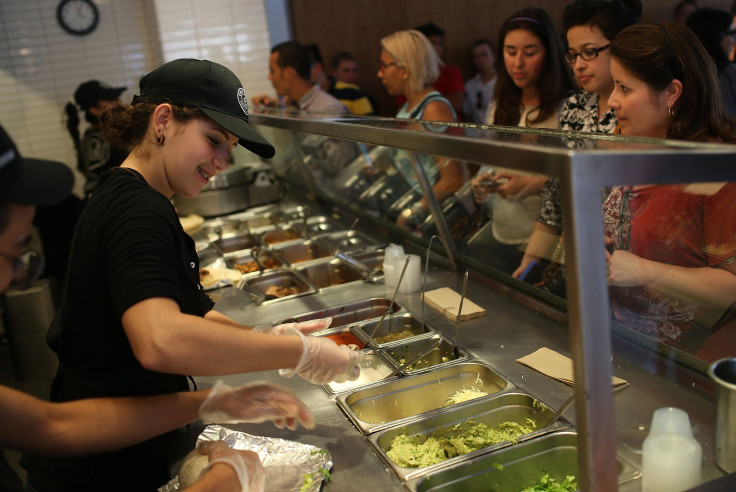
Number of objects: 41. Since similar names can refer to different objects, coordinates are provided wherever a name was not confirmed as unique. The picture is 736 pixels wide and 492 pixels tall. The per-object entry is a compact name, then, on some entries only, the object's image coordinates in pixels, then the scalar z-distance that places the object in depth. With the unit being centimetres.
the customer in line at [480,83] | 679
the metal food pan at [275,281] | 299
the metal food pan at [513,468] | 144
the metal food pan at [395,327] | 237
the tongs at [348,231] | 337
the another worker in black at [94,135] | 483
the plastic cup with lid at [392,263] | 274
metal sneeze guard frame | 100
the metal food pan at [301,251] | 362
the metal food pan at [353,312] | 253
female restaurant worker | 118
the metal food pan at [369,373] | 196
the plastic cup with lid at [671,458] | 122
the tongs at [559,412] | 154
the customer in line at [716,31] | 409
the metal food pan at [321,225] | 380
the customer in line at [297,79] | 458
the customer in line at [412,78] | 342
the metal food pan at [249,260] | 338
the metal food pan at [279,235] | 388
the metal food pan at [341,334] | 229
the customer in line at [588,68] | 240
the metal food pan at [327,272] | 320
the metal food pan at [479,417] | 165
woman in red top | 156
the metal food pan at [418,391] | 187
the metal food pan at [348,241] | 336
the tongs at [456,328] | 207
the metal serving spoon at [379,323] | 228
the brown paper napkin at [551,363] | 178
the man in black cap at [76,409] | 105
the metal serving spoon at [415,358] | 195
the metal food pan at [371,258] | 320
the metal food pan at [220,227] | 409
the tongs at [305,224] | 380
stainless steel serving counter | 142
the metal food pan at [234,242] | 393
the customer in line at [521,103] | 256
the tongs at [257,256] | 335
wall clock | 578
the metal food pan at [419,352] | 214
